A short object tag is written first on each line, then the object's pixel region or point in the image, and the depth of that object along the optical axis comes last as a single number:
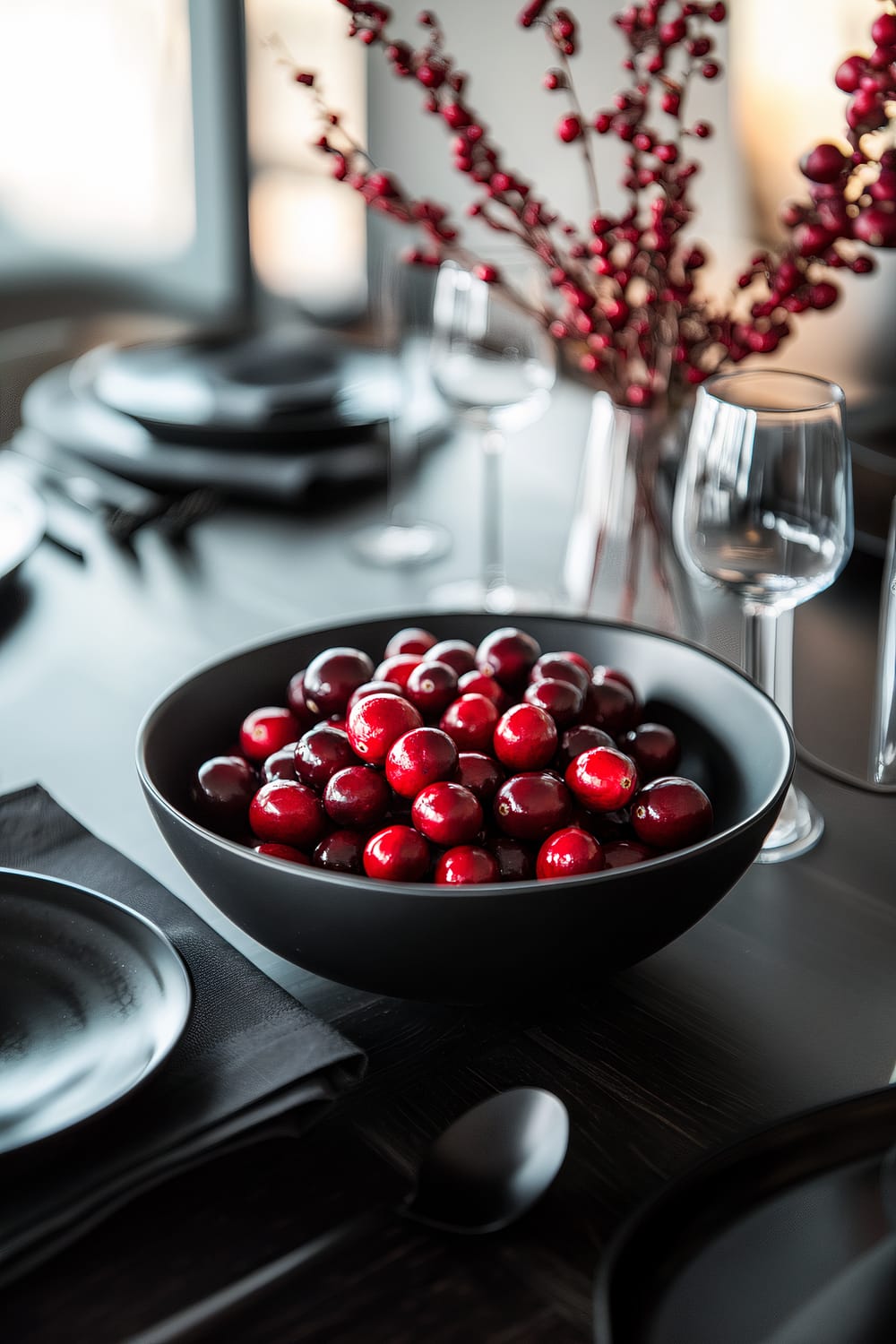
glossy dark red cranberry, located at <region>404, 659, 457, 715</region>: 0.67
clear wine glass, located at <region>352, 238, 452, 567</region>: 1.07
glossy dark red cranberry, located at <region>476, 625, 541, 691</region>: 0.70
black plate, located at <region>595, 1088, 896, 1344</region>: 0.43
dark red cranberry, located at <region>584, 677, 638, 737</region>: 0.68
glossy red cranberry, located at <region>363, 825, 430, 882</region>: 0.56
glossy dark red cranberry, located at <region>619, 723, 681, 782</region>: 0.67
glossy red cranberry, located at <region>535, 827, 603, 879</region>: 0.56
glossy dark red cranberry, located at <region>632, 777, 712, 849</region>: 0.59
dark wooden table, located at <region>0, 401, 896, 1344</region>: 0.45
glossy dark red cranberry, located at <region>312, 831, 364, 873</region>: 0.58
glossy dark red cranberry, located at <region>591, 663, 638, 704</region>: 0.70
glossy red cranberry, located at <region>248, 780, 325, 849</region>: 0.60
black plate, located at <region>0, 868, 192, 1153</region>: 0.49
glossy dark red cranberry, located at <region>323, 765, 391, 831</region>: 0.59
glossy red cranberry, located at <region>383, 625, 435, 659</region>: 0.74
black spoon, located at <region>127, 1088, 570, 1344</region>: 0.47
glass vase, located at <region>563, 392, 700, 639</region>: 0.88
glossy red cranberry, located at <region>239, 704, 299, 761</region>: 0.67
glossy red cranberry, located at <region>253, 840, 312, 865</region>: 0.58
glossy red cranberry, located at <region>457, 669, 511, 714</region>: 0.67
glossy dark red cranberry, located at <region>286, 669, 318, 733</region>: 0.70
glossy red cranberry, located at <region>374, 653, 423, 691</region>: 0.70
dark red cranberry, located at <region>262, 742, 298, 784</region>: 0.63
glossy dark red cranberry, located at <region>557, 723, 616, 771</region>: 0.63
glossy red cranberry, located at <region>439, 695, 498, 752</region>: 0.64
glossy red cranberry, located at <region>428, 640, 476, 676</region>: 0.71
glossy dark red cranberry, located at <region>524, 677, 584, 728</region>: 0.65
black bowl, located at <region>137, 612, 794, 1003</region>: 0.51
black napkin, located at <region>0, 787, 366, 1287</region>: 0.46
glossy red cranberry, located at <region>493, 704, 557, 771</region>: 0.62
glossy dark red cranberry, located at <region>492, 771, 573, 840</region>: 0.58
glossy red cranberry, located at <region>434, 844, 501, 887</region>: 0.56
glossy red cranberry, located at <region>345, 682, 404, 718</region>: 0.65
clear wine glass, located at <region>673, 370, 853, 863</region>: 0.70
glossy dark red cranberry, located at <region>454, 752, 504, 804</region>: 0.60
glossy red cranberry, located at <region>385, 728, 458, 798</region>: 0.59
